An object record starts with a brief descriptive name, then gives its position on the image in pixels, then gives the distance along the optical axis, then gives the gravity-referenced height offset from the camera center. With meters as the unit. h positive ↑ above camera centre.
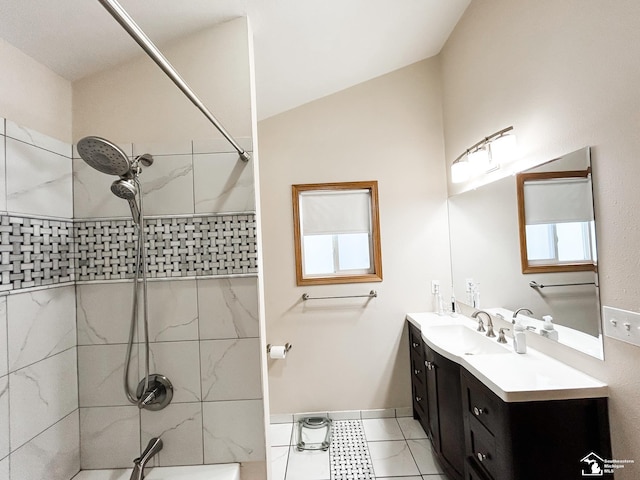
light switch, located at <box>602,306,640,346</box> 1.11 -0.33
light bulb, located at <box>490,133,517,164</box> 1.82 +0.56
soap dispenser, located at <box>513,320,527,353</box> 1.67 -0.55
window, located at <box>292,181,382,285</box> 2.76 +0.13
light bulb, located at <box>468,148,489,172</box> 2.10 +0.57
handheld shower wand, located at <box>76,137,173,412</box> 1.21 +0.09
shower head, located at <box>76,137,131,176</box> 1.17 +0.40
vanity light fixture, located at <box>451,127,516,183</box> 1.85 +0.57
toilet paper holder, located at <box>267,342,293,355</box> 2.61 -0.83
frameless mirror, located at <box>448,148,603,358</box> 1.33 -0.08
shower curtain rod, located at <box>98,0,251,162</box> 0.65 +0.52
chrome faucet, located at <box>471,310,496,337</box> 2.00 -0.55
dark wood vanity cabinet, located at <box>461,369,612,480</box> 1.21 -0.78
